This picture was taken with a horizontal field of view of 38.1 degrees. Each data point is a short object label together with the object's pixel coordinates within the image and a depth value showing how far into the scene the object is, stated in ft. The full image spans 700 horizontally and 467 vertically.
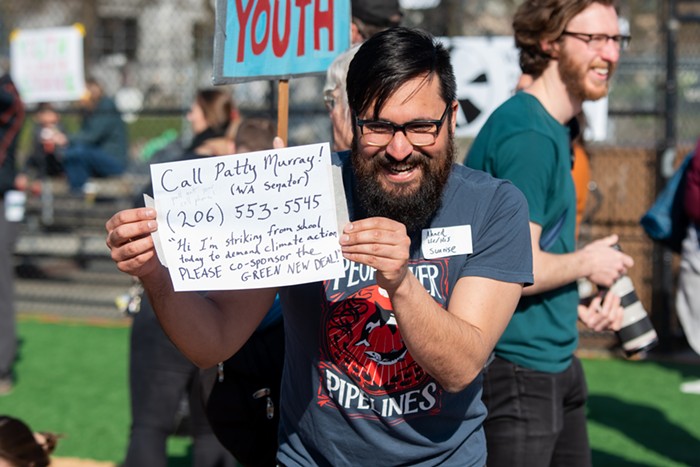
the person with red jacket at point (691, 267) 16.94
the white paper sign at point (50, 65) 32.35
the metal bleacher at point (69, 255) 32.96
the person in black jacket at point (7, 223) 22.70
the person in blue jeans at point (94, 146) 37.76
